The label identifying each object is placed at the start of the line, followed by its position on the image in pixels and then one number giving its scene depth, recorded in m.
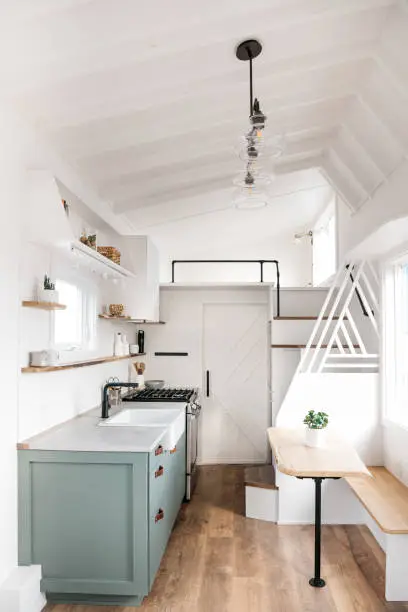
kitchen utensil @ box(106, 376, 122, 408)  4.22
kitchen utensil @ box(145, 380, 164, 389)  5.62
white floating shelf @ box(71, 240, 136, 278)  3.05
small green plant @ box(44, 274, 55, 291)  2.95
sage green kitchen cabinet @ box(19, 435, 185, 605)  2.70
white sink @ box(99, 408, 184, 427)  3.95
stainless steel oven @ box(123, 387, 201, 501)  4.54
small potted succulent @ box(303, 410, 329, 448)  3.47
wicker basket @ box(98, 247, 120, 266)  4.03
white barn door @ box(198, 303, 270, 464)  6.01
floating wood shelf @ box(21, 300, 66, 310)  2.78
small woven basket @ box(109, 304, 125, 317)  4.44
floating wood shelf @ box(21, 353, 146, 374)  2.79
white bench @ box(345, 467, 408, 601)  2.85
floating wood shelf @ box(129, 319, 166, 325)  4.61
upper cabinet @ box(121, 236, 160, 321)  4.58
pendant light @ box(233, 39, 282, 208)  2.47
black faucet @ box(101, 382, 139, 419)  3.63
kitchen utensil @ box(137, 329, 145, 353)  5.85
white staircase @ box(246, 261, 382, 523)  4.06
